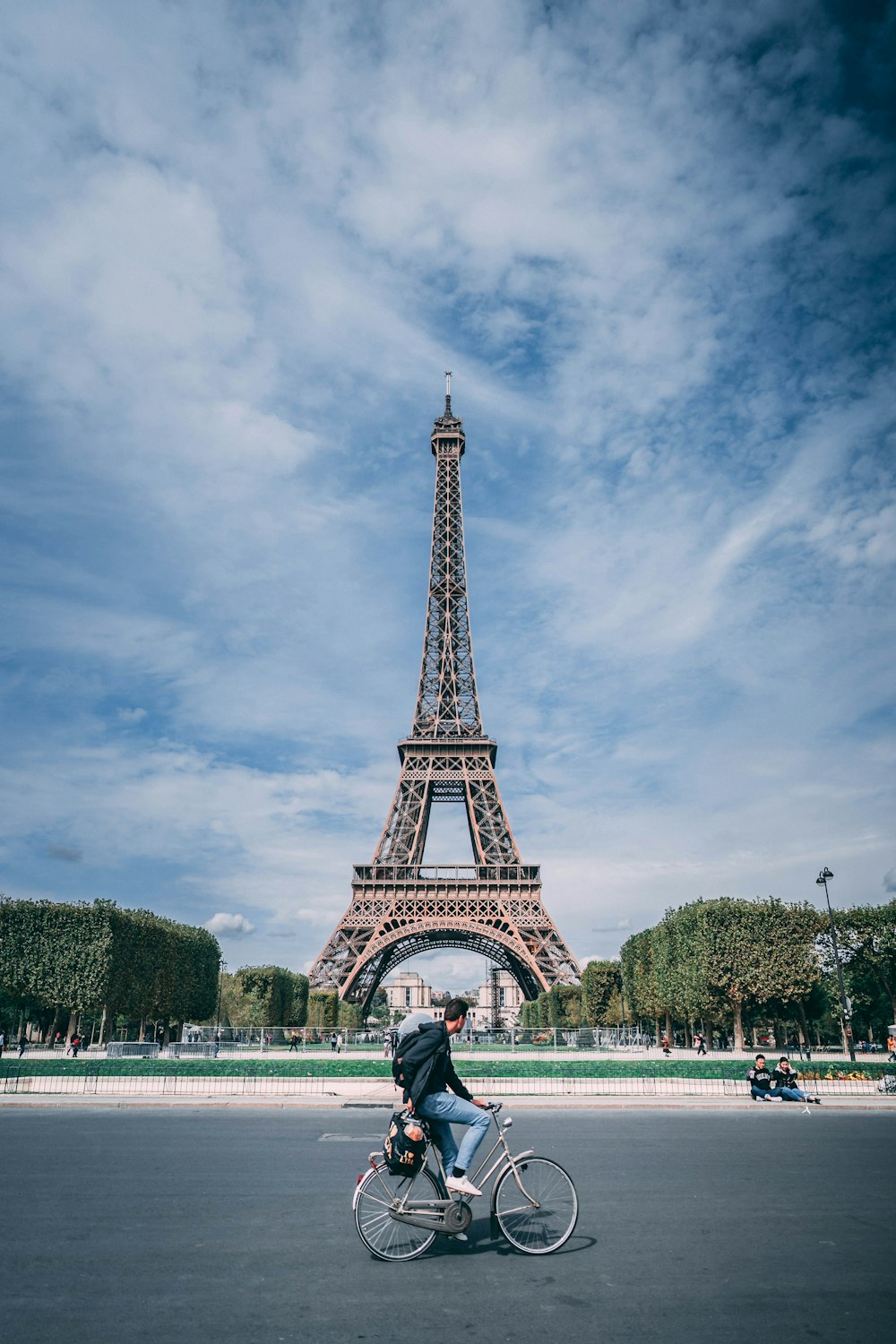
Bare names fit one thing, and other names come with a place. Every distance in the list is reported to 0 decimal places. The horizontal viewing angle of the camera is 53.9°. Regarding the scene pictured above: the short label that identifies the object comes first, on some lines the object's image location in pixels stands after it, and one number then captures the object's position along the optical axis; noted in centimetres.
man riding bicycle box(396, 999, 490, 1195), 653
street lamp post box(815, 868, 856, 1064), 3779
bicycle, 652
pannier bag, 641
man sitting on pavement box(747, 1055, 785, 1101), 1995
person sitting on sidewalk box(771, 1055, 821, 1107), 1967
